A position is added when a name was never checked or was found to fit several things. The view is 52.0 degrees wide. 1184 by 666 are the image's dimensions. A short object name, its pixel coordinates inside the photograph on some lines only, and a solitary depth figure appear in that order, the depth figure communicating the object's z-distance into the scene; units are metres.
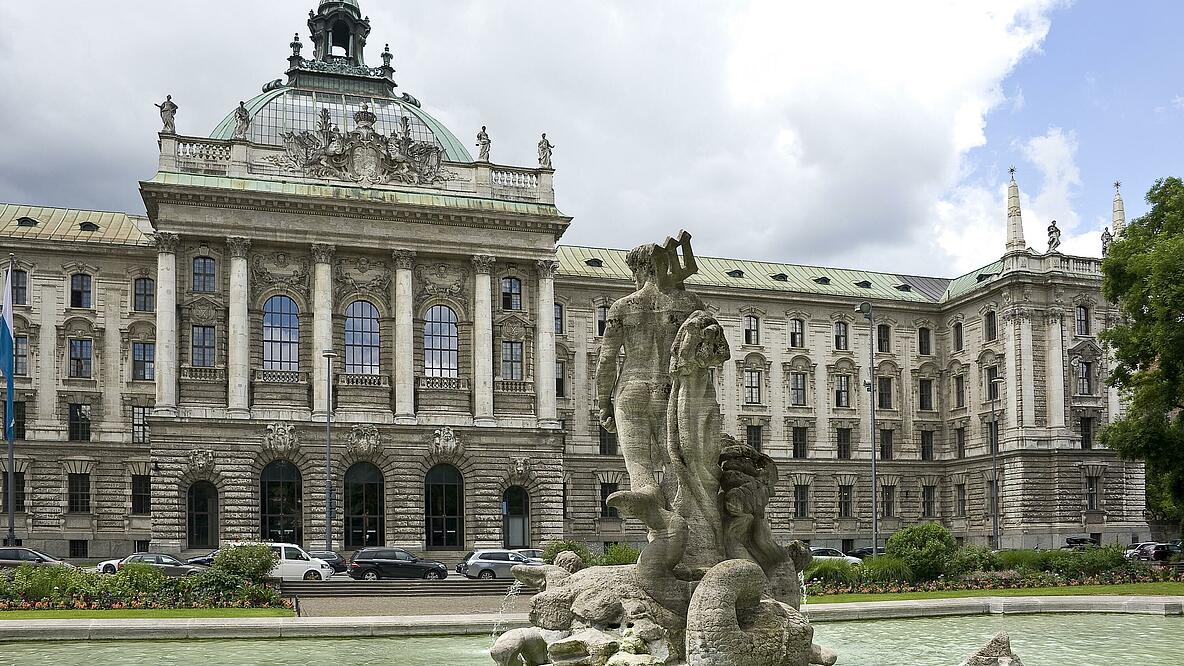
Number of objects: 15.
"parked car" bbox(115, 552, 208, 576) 44.12
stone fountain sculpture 13.44
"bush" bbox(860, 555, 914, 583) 32.05
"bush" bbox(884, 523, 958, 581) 32.16
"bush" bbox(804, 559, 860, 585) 32.00
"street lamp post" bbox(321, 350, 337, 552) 55.47
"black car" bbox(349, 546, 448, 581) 47.75
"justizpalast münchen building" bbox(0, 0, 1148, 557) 60.47
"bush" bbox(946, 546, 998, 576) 32.66
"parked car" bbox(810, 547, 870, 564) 60.25
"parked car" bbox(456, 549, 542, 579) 47.88
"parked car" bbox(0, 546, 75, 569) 45.22
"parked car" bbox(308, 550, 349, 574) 51.56
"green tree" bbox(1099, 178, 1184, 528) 41.53
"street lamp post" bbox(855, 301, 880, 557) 51.46
